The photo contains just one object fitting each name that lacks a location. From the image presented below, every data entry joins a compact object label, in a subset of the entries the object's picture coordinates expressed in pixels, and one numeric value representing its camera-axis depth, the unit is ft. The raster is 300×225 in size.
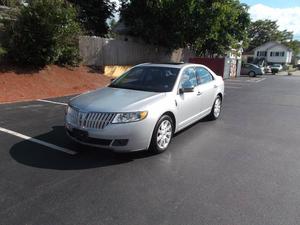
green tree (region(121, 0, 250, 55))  58.90
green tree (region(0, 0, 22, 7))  41.23
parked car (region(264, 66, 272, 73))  124.16
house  199.67
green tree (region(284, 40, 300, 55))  240.32
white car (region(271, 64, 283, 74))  121.39
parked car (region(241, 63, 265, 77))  91.20
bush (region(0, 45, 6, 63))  37.58
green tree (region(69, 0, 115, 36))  67.05
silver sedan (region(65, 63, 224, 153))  13.82
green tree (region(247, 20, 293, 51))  238.48
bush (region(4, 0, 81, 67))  38.17
